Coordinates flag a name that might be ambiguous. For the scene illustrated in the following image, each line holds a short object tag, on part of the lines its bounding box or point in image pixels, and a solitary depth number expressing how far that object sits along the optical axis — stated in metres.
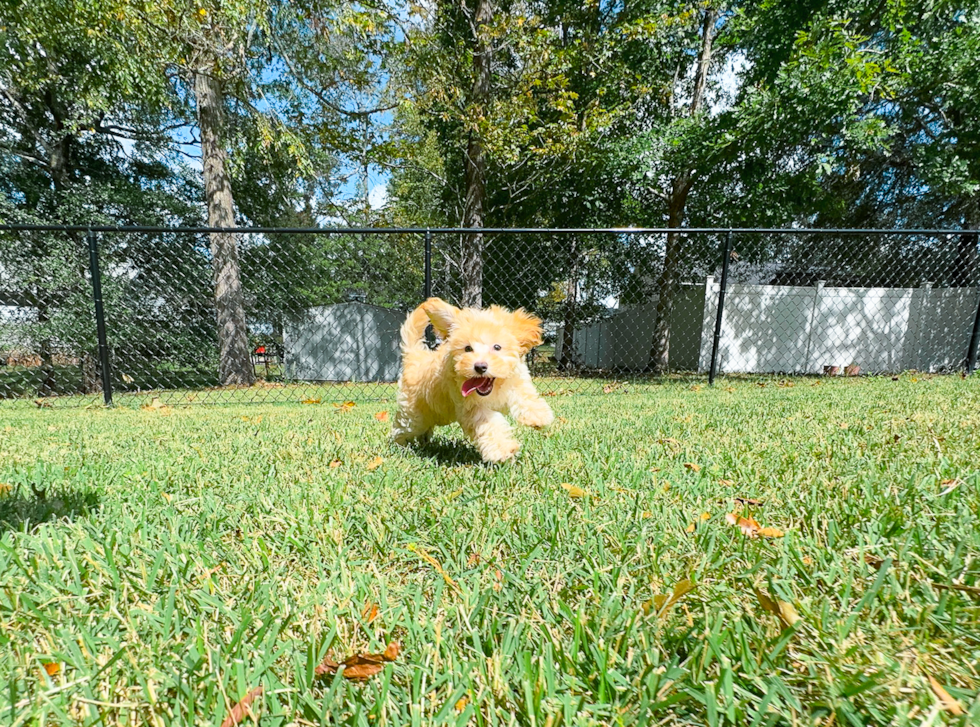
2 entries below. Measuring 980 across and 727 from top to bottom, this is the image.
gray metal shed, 11.97
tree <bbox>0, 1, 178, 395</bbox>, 5.92
